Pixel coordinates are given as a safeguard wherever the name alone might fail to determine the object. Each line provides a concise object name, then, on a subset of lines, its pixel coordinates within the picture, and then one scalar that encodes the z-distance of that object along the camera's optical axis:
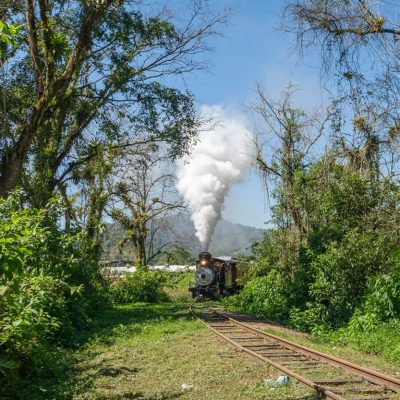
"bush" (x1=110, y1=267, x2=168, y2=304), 28.62
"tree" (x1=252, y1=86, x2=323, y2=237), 24.95
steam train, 29.66
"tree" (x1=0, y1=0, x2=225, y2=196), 15.90
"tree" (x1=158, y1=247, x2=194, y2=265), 44.16
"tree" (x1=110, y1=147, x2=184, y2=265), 41.09
